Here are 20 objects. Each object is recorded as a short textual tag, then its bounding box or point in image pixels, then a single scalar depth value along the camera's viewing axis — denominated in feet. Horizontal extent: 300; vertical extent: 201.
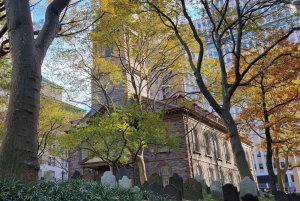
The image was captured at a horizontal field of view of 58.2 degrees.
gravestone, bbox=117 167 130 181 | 37.87
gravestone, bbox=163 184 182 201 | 28.30
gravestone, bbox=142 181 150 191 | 35.02
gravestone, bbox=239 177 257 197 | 25.79
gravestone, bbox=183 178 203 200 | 34.10
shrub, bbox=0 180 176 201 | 12.20
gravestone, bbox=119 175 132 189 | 28.25
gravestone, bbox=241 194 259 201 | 25.62
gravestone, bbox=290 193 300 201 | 34.03
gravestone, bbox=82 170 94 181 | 41.88
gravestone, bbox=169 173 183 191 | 39.25
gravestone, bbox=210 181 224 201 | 34.65
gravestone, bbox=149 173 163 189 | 40.68
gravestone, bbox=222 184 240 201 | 27.30
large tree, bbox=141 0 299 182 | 32.22
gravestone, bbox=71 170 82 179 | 41.34
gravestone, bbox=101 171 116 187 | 30.55
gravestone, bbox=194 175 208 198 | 37.89
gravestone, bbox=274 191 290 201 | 34.62
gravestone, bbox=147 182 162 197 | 29.98
